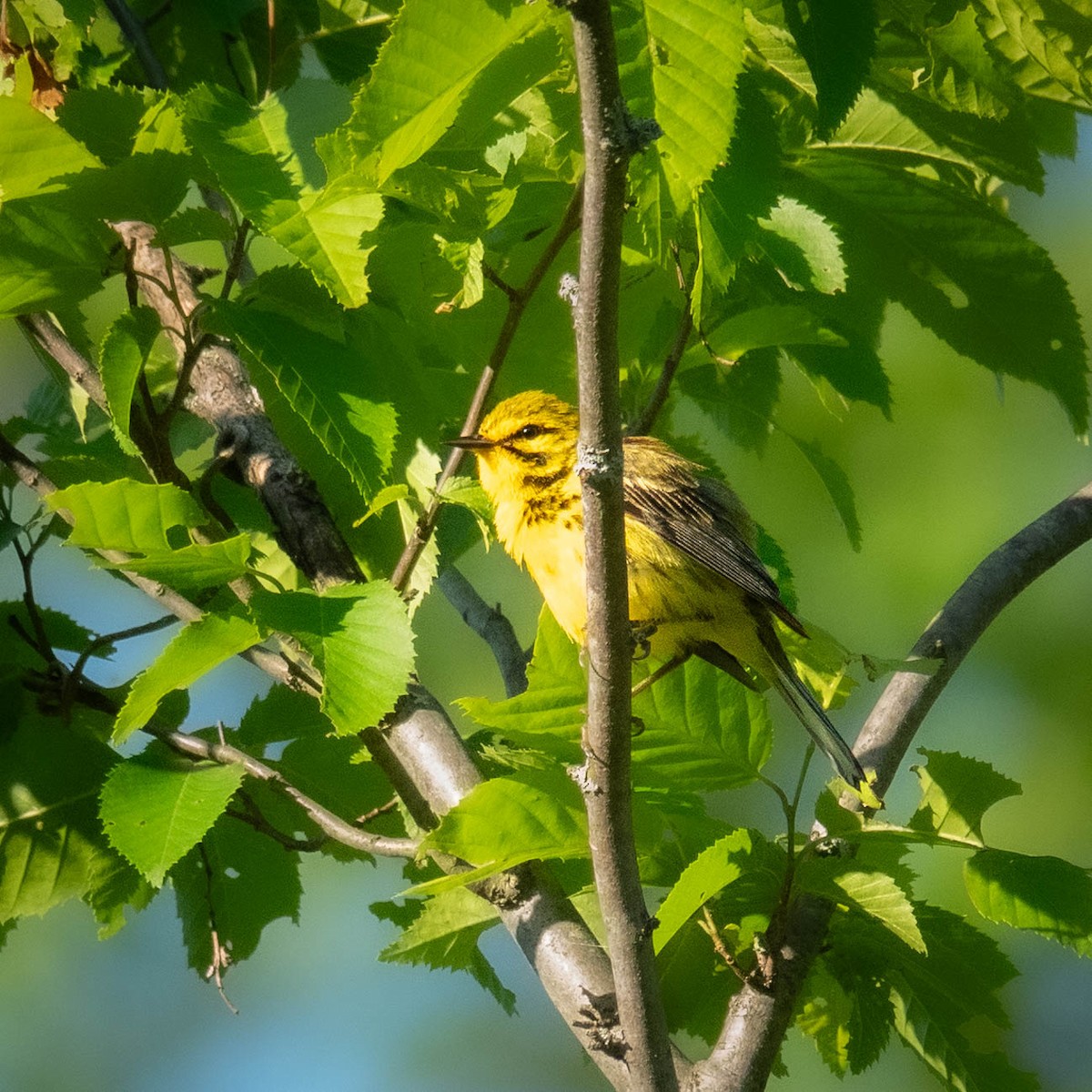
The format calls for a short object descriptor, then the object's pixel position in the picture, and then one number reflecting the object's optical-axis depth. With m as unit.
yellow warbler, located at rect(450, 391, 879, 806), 7.32
